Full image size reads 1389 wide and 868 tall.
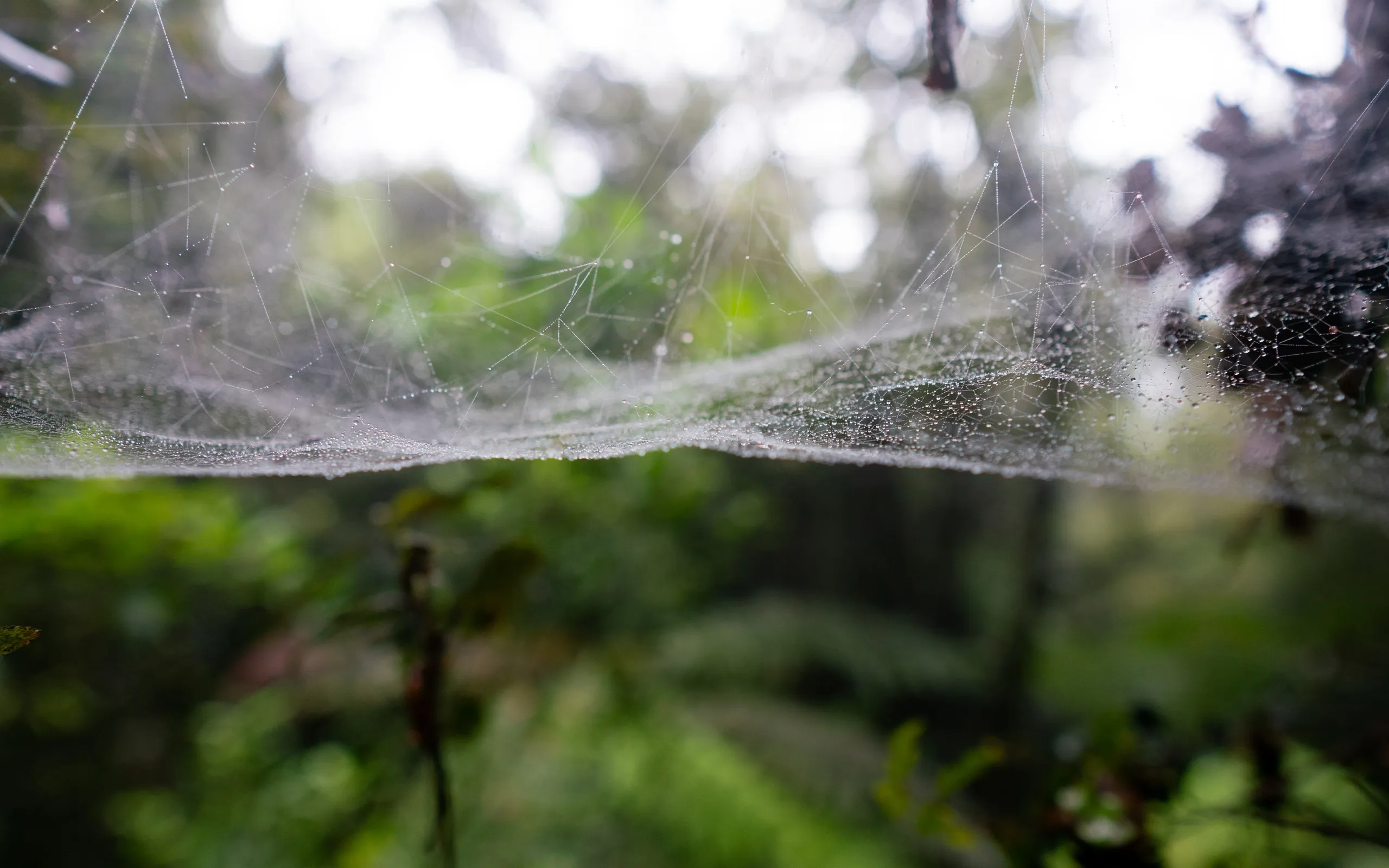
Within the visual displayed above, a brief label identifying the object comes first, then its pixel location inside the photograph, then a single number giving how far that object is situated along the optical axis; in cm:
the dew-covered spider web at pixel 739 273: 49
